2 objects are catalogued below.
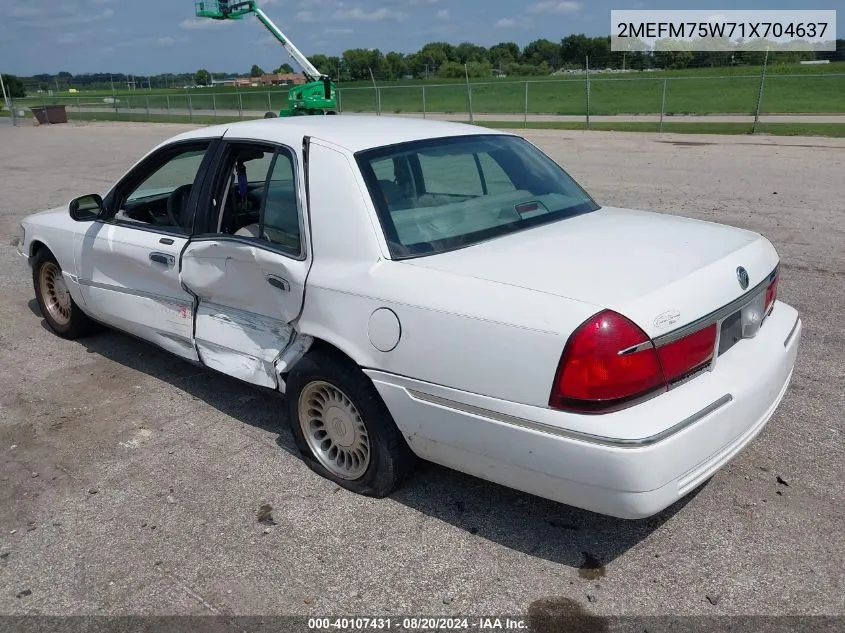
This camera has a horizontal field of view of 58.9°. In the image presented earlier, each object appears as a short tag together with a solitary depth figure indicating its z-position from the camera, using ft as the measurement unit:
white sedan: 8.59
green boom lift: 53.83
